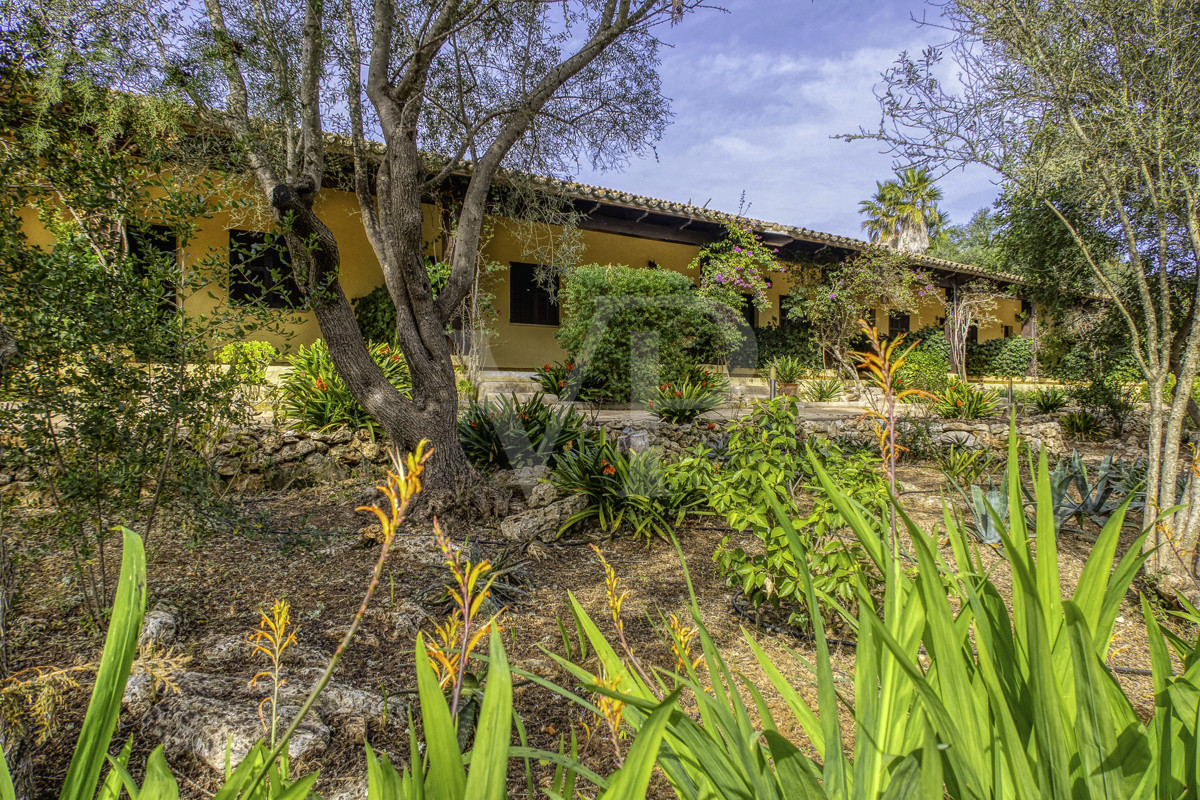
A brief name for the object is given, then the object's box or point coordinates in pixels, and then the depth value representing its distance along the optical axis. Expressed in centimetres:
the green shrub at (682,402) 730
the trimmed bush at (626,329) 832
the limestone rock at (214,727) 173
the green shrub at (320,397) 613
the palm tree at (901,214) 2534
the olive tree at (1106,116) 336
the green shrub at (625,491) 437
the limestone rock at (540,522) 427
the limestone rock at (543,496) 471
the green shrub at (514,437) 575
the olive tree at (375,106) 405
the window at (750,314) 1359
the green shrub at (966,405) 900
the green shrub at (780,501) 262
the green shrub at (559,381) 827
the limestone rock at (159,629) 230
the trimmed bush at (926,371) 1077
